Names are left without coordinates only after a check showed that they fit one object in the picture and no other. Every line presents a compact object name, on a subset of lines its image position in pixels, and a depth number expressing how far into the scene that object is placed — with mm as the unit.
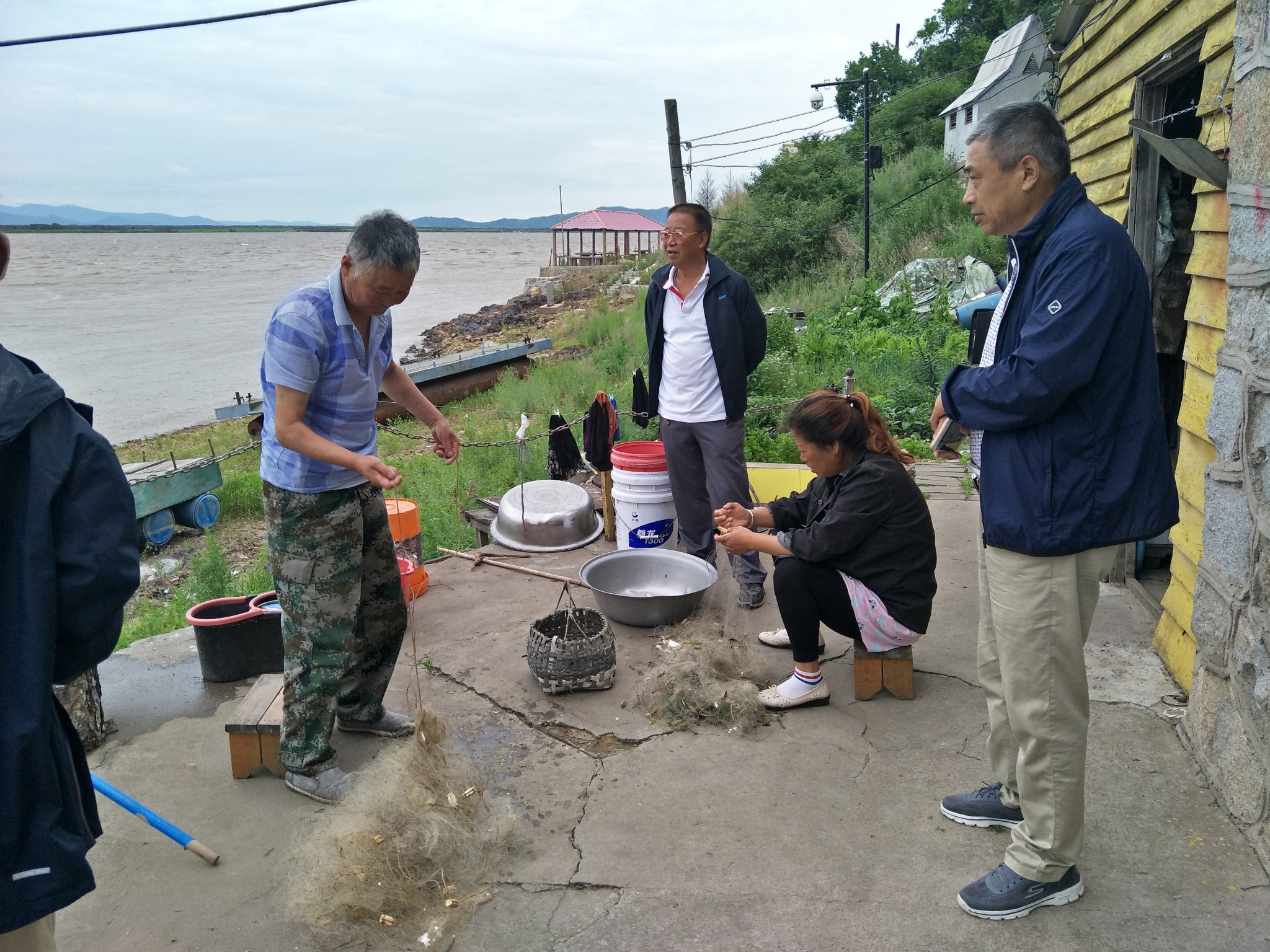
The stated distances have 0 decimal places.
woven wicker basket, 4164
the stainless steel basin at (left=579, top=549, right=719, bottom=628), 4844
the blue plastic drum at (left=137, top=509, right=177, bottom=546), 10062
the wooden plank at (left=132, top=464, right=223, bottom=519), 9906
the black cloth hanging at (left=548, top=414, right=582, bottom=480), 7164
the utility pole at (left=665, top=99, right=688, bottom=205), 13469
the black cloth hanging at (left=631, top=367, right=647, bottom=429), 6445
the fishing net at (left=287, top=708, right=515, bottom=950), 2750
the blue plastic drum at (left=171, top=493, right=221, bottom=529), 10656
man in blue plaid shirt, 3146
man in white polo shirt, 5004
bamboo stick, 4609
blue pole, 3037
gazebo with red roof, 57156
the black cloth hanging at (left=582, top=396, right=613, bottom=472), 6273
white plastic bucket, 5770
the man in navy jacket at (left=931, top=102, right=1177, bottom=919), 2336
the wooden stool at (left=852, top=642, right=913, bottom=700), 3977
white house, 28375
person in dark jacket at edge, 1544
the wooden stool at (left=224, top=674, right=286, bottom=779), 3621
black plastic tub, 4512
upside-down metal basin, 6461
